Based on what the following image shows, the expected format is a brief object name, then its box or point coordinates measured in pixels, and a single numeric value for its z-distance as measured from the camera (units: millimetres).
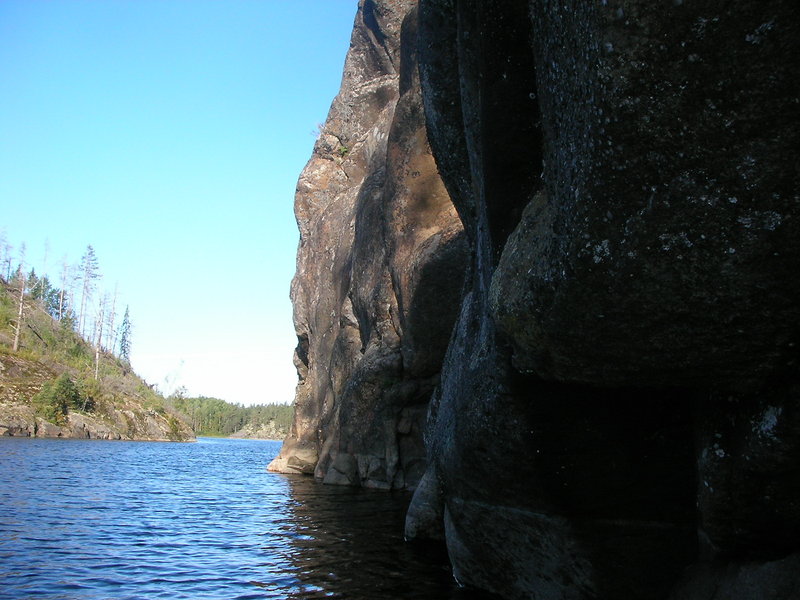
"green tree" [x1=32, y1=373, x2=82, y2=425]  69875
